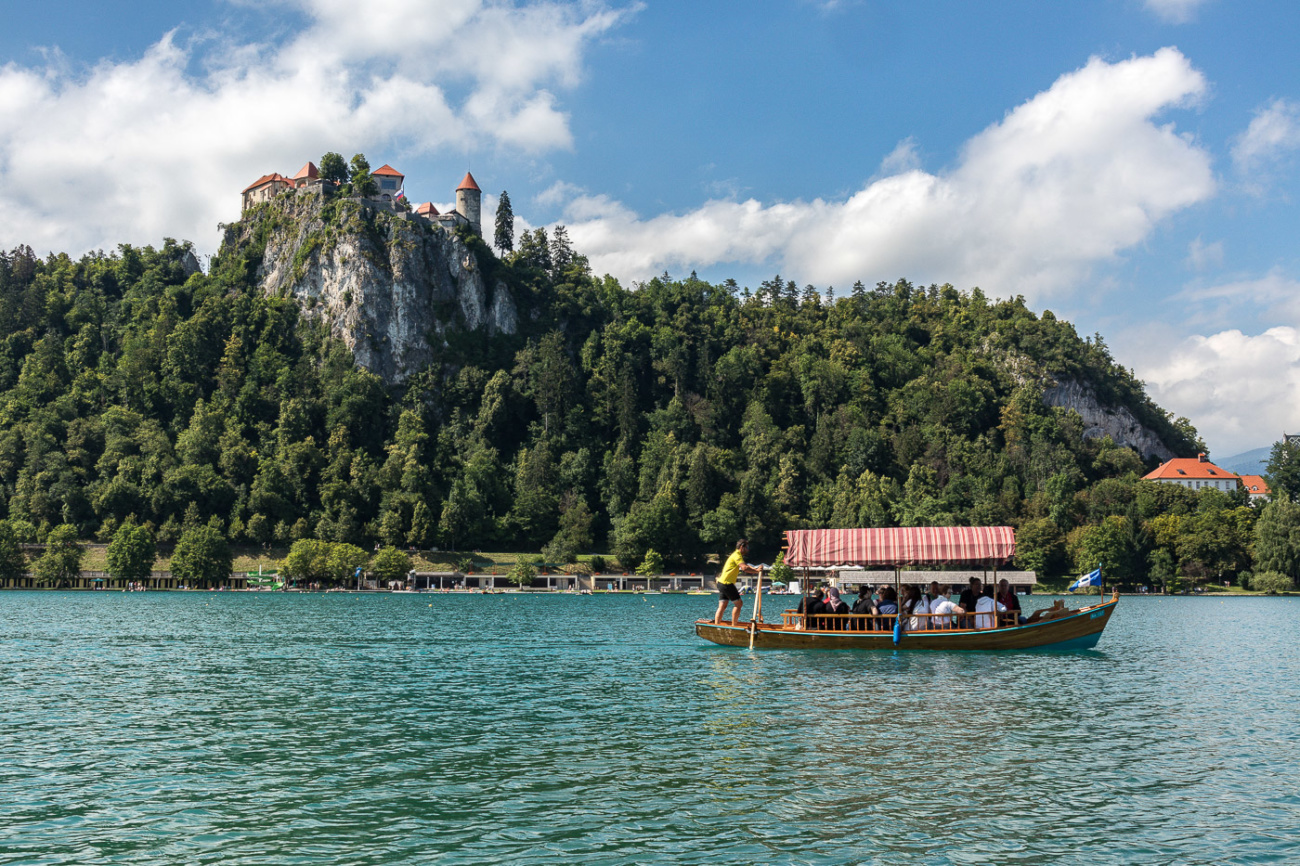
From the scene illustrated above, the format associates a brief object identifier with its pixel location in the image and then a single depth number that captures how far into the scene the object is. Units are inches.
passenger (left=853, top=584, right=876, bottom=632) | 1850.4
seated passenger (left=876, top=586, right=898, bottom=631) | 1831.8
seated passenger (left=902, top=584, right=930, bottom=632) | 1829.5
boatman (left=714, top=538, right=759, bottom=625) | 1686.8
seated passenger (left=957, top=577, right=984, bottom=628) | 1888.5
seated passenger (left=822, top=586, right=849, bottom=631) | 1854.1
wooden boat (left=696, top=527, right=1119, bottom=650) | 1806.1
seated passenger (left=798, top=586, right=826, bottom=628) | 1859.0
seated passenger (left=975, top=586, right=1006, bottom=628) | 1834.4
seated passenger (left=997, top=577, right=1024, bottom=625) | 1891.0
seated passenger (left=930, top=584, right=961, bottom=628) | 1822.1
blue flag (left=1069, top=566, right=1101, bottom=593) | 1833.2
